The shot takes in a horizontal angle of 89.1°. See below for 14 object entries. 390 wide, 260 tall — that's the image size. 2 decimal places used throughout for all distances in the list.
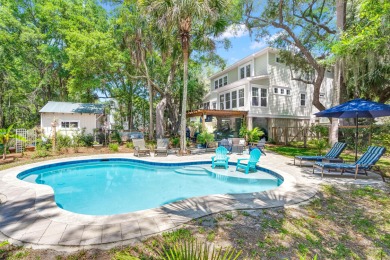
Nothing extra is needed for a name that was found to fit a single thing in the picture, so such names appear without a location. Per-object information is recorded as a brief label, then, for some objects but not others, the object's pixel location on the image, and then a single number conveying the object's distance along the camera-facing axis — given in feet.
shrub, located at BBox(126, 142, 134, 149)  49.40
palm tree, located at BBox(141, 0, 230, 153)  32.81
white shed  52.65
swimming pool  20.12
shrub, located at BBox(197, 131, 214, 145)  47.10
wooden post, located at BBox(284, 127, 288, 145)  57.47
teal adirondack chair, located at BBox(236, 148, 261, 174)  28.45
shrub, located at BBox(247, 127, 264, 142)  49.73
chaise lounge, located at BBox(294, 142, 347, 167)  27.32
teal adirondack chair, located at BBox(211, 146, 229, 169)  31.35
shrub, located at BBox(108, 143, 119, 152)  45.50
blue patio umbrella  22.24
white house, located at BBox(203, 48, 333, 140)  57.65
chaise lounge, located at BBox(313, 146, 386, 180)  21.44
